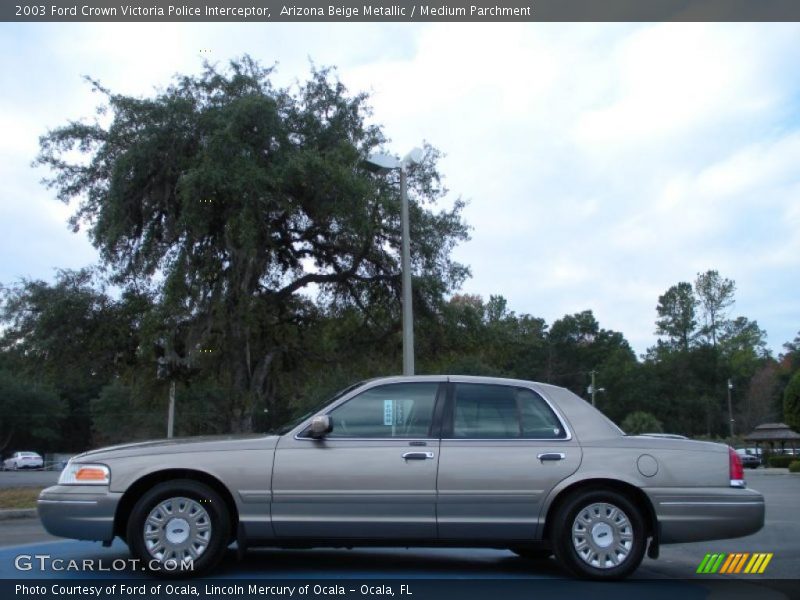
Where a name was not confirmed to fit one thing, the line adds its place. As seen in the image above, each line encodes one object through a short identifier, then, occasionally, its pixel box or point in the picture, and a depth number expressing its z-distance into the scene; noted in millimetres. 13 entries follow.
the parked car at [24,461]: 53062
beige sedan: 6449
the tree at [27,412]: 67562
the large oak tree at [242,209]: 17438
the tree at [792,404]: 38625
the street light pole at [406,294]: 13875
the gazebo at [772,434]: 53719
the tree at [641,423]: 46091
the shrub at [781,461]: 44406
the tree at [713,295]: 86250
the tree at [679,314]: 88125
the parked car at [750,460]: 48184
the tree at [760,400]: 74188
